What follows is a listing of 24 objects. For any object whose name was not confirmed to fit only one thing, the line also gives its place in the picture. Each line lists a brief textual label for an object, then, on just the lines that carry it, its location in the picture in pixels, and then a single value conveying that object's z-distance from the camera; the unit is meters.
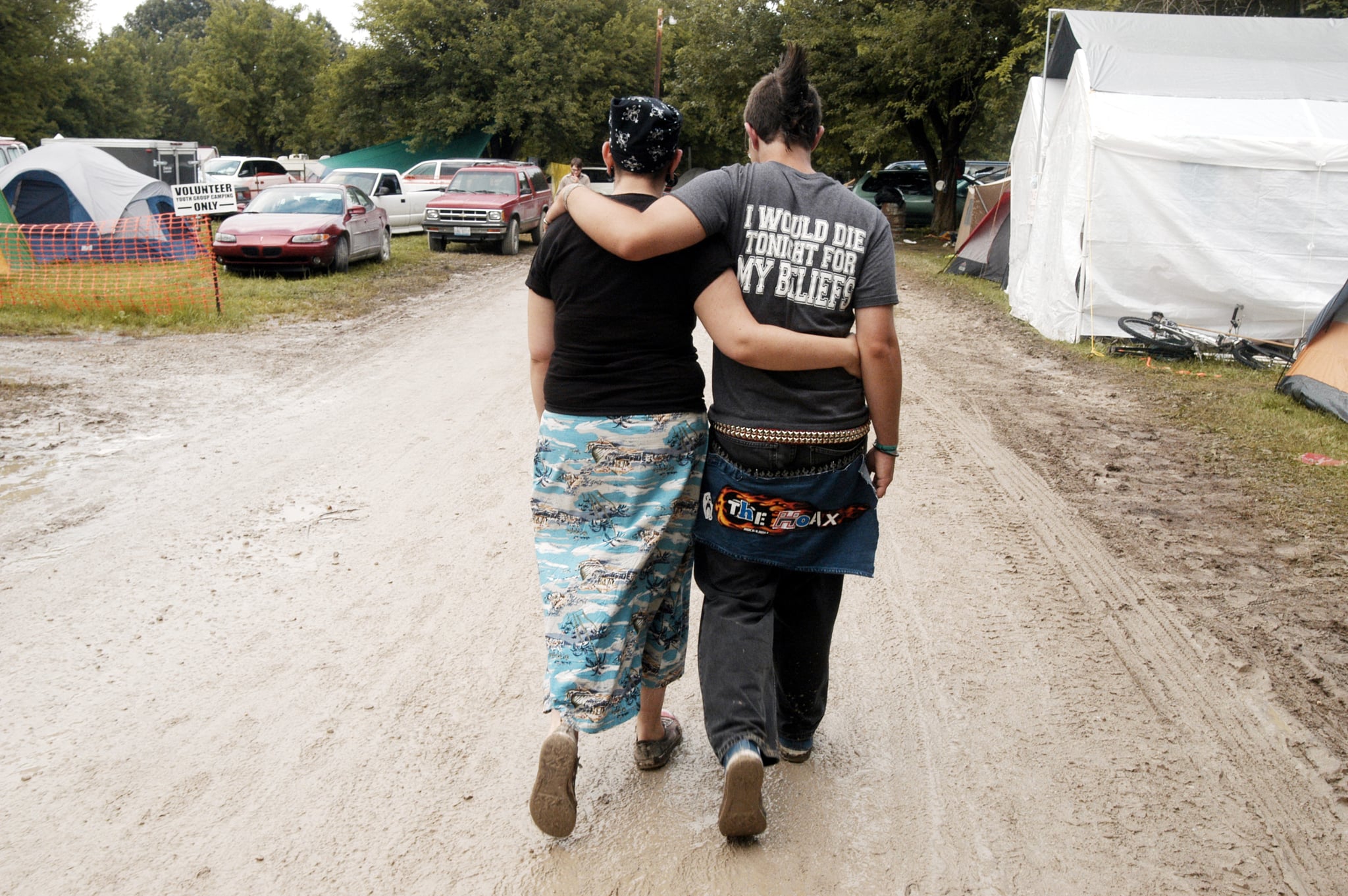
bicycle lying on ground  10.62
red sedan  14.74
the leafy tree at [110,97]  46.34
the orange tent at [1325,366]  8.24
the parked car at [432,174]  24.94
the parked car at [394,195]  21.66
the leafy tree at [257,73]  46.50
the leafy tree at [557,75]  35.53
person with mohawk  2.61
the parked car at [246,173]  24.86
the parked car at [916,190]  28.36
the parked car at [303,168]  33.91
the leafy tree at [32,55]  34.16
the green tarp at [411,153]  36.72
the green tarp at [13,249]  13.37
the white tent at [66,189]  16.28
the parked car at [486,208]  19.95
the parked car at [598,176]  36.78
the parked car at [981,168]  27.89
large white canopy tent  11.05
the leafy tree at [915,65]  21.73
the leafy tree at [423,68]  35.25
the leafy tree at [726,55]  26.36
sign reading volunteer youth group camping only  11.69
